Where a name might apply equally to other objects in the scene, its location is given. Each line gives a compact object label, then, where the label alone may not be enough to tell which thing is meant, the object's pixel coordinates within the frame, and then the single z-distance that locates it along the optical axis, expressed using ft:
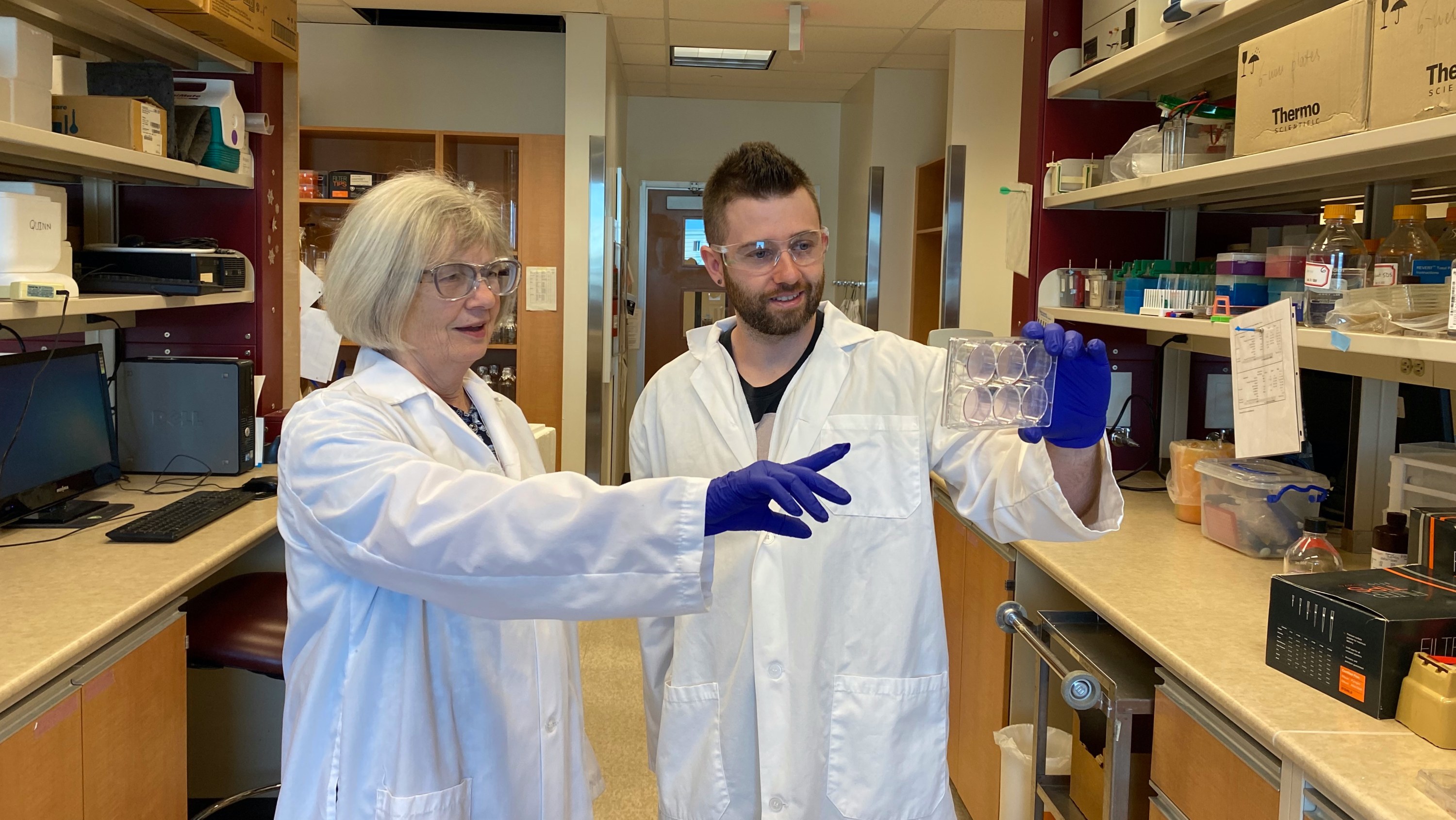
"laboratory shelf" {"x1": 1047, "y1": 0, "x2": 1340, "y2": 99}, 7.13
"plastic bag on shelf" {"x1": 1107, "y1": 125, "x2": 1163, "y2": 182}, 8.31
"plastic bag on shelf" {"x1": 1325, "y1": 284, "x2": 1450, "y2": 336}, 5.27
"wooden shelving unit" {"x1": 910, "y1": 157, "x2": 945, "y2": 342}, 18.97
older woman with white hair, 3.51
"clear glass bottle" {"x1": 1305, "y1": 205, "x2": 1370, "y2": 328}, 6.19
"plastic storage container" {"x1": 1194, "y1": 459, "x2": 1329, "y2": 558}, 7.13
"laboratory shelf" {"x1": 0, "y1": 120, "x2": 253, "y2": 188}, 7.02
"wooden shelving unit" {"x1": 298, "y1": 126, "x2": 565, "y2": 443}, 17.47
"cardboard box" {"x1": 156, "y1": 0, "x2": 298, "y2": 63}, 9.27
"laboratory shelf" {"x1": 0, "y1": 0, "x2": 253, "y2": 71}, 8.68
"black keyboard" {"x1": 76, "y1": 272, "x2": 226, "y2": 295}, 9.03
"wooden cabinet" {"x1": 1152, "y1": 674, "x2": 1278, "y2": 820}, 4.62
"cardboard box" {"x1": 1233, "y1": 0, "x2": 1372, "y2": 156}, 5.55
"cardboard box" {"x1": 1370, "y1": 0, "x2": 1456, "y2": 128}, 4.84
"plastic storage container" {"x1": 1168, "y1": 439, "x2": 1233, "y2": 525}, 8.29
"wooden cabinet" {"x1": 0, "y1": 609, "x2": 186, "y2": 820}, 4.96
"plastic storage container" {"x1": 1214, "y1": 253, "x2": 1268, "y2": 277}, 7.35
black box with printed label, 4.47
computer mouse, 9.14
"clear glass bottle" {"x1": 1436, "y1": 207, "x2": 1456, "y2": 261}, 6.30
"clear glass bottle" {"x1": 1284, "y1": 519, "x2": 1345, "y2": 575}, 6.39
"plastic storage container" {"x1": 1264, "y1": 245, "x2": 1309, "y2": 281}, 7.01
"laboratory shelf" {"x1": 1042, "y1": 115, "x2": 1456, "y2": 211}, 5.36
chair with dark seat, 7.69
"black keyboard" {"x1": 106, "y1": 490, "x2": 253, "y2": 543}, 7.43
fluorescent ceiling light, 19.34
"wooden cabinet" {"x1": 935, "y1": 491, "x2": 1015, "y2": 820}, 8.25
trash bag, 7.41
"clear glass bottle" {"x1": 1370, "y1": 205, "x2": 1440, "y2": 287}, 5.85
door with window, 24.72
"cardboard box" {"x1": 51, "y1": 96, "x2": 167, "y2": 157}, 8.38
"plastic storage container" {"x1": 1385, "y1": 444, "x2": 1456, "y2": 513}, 6.23
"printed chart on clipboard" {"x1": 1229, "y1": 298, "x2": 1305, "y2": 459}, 5.33
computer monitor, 7.62
